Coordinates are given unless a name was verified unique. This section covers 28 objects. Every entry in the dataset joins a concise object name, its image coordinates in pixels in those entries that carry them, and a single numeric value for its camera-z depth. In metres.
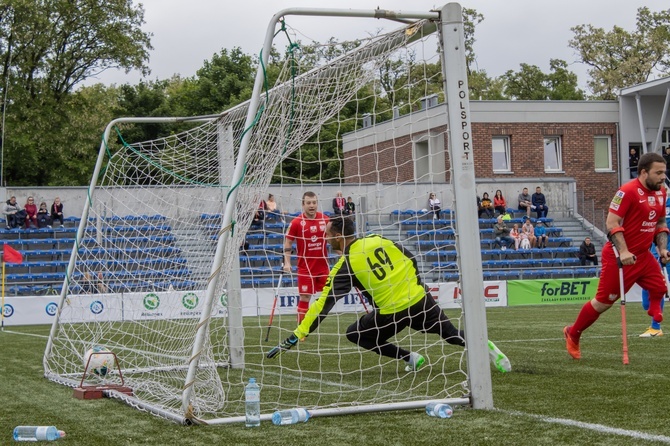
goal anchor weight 7.89
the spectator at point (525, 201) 33.16
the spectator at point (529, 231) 31.00
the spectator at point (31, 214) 28.39
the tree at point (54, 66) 40.09
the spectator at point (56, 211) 28.56
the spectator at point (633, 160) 38.38
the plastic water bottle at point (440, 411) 6.19
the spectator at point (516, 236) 30.37
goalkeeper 8.05
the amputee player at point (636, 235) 8.91
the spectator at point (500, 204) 32.41
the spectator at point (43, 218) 28.64
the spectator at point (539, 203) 32.88
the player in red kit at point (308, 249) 11.26
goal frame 6.31
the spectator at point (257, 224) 19.49
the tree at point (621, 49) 58.62
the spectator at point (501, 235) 30.39
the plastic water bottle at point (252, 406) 6.05
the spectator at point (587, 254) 29.64
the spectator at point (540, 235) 31.14
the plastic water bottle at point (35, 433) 5.70
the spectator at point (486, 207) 32.09
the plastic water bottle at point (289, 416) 6.12
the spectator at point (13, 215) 28.39
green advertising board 26.02
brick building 37.91
